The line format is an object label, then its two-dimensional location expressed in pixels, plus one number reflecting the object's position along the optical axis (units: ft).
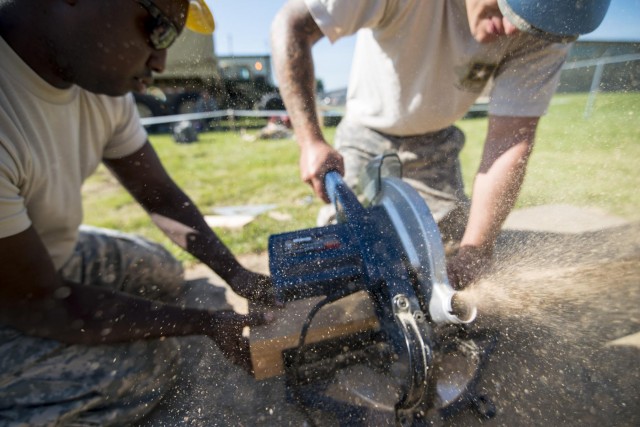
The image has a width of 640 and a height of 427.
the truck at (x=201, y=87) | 30.35
